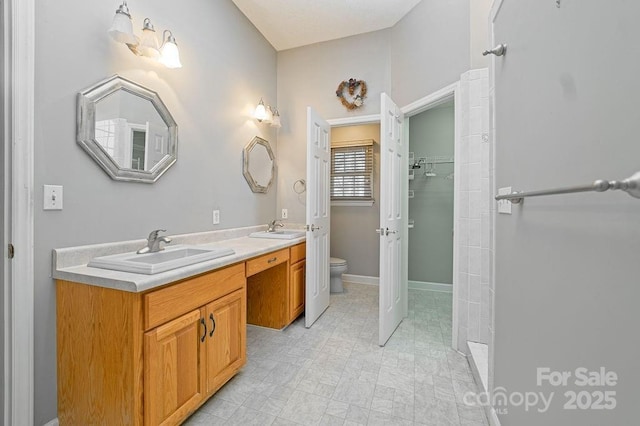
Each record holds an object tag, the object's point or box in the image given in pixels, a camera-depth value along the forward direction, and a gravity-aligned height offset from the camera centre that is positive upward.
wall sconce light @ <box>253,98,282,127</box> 2.89 +1.07
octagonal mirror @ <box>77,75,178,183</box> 1.45 +0.49
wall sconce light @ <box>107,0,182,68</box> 1.46 +1.01
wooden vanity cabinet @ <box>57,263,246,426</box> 1.15 -0.66
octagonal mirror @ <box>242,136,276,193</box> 2.81 +0.52
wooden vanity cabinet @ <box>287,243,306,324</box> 2.53 -0.67
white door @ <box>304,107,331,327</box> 2.52 -0.05
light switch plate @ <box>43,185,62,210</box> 1.28 +0.06
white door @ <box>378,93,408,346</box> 2.21 -0.06
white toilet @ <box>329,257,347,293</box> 3.46 -0.80
